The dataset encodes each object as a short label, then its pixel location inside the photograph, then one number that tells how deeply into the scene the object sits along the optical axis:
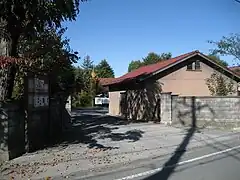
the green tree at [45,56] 6.77
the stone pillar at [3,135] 4.75
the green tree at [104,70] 54.63
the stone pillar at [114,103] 16.40
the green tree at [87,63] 43.94
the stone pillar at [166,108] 10.31
